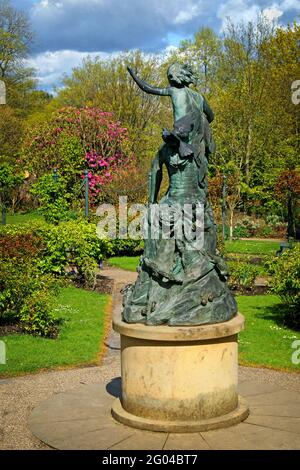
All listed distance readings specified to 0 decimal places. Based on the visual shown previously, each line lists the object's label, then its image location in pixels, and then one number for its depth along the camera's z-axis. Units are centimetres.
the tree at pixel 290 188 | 2566
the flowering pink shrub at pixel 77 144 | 3153
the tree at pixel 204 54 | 3960
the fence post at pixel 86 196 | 2117
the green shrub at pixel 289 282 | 1198
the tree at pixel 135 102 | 3753
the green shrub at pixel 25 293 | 1108
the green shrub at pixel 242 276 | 1595
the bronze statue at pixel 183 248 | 638
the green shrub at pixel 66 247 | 1580
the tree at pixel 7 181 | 2888
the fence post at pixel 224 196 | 2570
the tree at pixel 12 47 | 4284
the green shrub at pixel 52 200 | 2003
